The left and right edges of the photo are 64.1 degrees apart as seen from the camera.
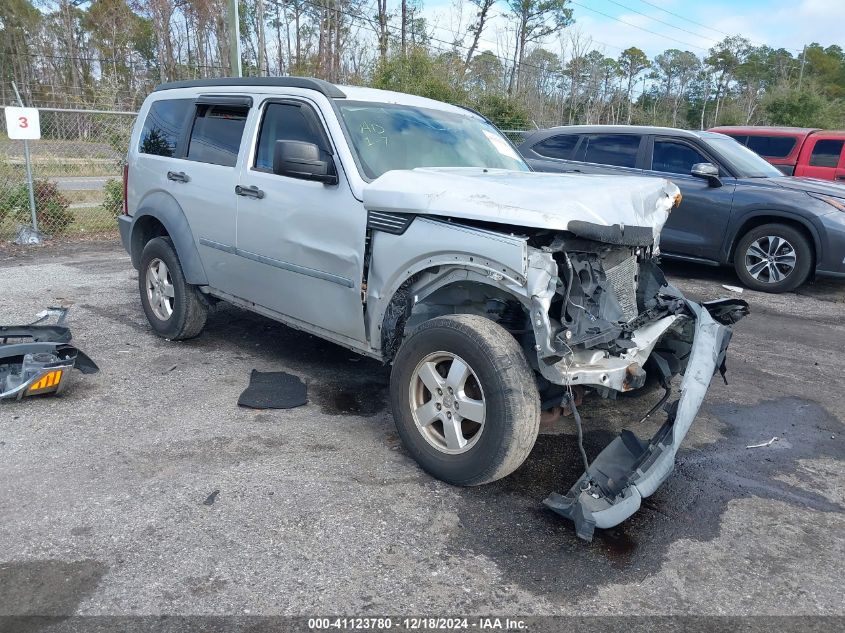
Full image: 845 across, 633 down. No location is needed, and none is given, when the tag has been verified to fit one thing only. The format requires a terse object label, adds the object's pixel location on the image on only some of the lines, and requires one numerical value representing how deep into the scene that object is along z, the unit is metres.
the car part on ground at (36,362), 4.24
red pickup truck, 11.84
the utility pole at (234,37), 11.48
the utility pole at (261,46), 22.77
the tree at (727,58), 52.84
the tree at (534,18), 34.47
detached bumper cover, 2.95
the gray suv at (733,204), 7.86
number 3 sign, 8.87
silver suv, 3.15
